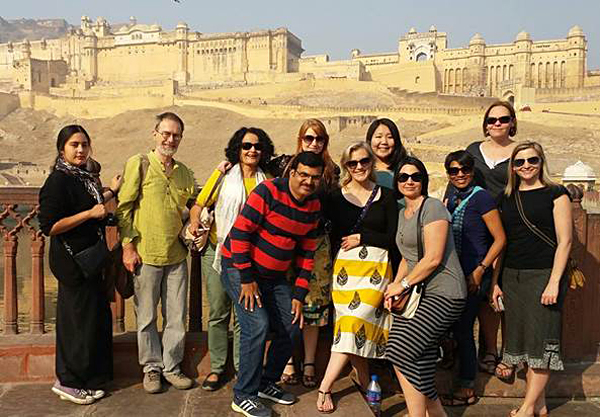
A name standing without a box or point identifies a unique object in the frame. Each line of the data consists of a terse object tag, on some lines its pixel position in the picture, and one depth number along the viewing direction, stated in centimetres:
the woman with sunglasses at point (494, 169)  452
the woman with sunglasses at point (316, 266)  416
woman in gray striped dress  378
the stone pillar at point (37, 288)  459
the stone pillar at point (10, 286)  460
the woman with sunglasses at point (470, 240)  413
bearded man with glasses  415
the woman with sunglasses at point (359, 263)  399
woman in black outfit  391
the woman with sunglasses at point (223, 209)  413
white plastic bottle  414
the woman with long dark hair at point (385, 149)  446
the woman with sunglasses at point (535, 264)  398
